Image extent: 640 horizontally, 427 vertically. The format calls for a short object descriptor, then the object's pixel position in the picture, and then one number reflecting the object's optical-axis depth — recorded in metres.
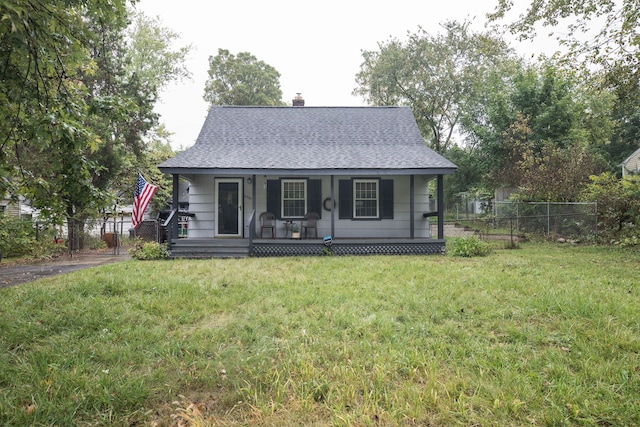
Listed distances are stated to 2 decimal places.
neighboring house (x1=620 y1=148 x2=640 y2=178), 22.20
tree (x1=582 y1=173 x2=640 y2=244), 10.60
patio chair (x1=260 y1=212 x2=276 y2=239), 11.73
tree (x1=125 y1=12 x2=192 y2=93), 21.31
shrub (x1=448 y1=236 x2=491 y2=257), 9.92
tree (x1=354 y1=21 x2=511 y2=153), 25.12
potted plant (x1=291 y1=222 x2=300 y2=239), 11.52
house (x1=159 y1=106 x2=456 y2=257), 10.69
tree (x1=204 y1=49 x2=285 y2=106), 32.66
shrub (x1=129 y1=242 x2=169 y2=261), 9.91
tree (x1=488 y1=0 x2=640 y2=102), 8.27
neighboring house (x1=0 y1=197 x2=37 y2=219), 18.27
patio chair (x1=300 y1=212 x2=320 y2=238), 11.80
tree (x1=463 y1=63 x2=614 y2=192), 18.39
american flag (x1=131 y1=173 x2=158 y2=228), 11.07
